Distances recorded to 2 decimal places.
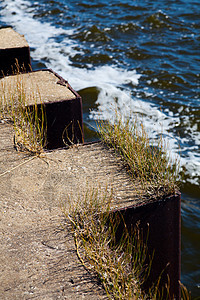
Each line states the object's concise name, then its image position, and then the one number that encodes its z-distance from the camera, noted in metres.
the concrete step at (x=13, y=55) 5.20
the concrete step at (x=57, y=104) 4.01
